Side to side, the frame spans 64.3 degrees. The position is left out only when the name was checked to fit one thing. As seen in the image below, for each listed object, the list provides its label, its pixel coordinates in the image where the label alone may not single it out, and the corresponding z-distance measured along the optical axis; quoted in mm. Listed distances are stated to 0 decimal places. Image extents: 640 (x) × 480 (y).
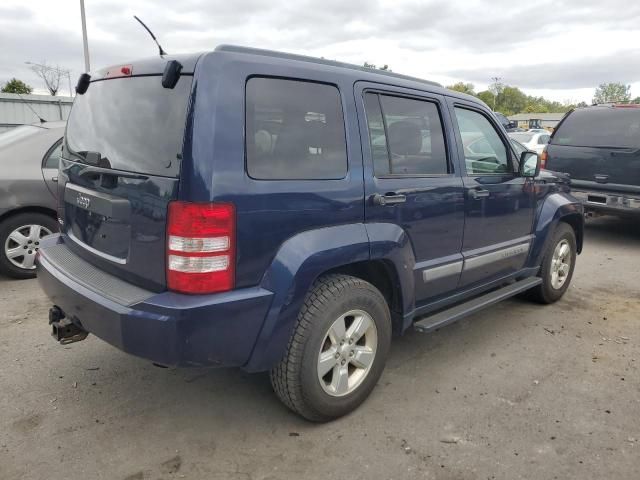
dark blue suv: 2260
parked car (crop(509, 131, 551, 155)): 16203
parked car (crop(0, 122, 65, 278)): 4859
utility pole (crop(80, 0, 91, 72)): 17094
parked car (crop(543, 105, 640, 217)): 6992
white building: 14984
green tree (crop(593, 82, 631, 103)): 100875
